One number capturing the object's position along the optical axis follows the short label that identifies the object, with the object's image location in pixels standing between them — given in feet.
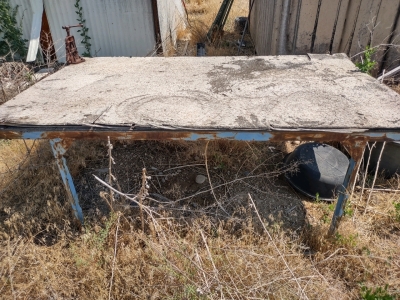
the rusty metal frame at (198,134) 6.00
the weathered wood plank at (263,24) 14.20
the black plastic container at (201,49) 16.38
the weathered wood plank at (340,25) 11.33
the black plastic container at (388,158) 9.23
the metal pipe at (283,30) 12.05
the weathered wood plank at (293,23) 11.82
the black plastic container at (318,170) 9.01
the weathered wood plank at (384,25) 10.91
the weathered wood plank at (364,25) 11.09
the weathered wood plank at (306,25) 11.53
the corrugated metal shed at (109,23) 15.11
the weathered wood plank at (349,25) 11.30
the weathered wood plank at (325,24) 11.39
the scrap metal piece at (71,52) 9.71
